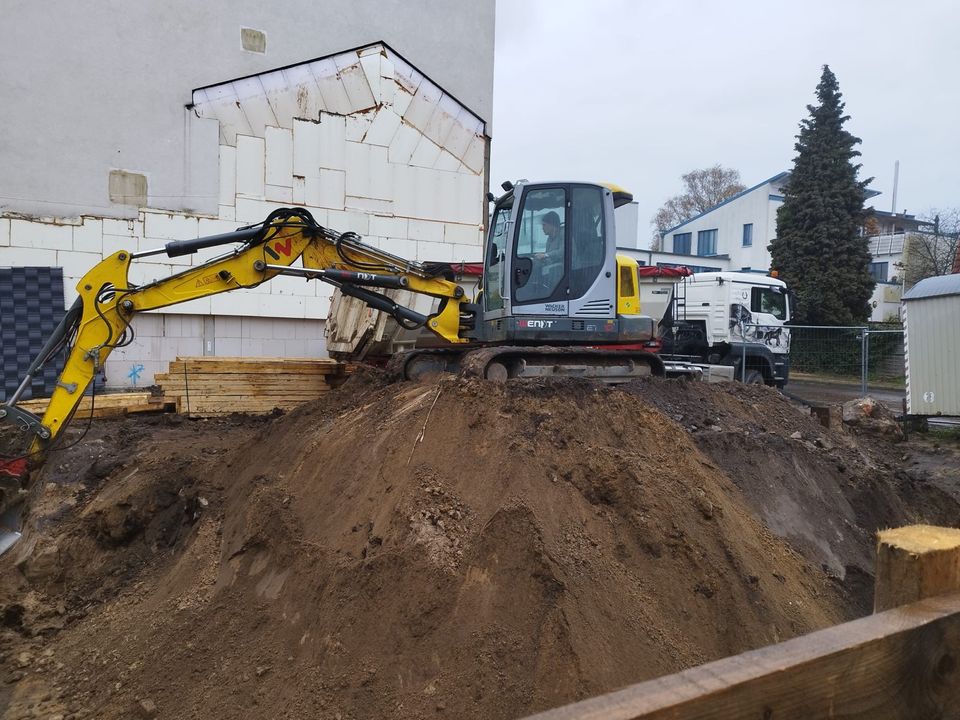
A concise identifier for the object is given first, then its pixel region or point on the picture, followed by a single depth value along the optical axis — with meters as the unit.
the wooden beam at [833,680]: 1.32
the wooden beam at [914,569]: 1.80
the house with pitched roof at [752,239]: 32.28
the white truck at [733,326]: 15.74
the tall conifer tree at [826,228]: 24.30
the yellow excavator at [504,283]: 6.21
